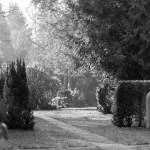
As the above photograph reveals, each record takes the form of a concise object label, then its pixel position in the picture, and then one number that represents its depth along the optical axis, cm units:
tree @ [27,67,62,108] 2972
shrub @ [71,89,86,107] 4006
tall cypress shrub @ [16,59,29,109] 1455
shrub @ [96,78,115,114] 2392
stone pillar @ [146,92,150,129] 1483
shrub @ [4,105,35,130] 1380
